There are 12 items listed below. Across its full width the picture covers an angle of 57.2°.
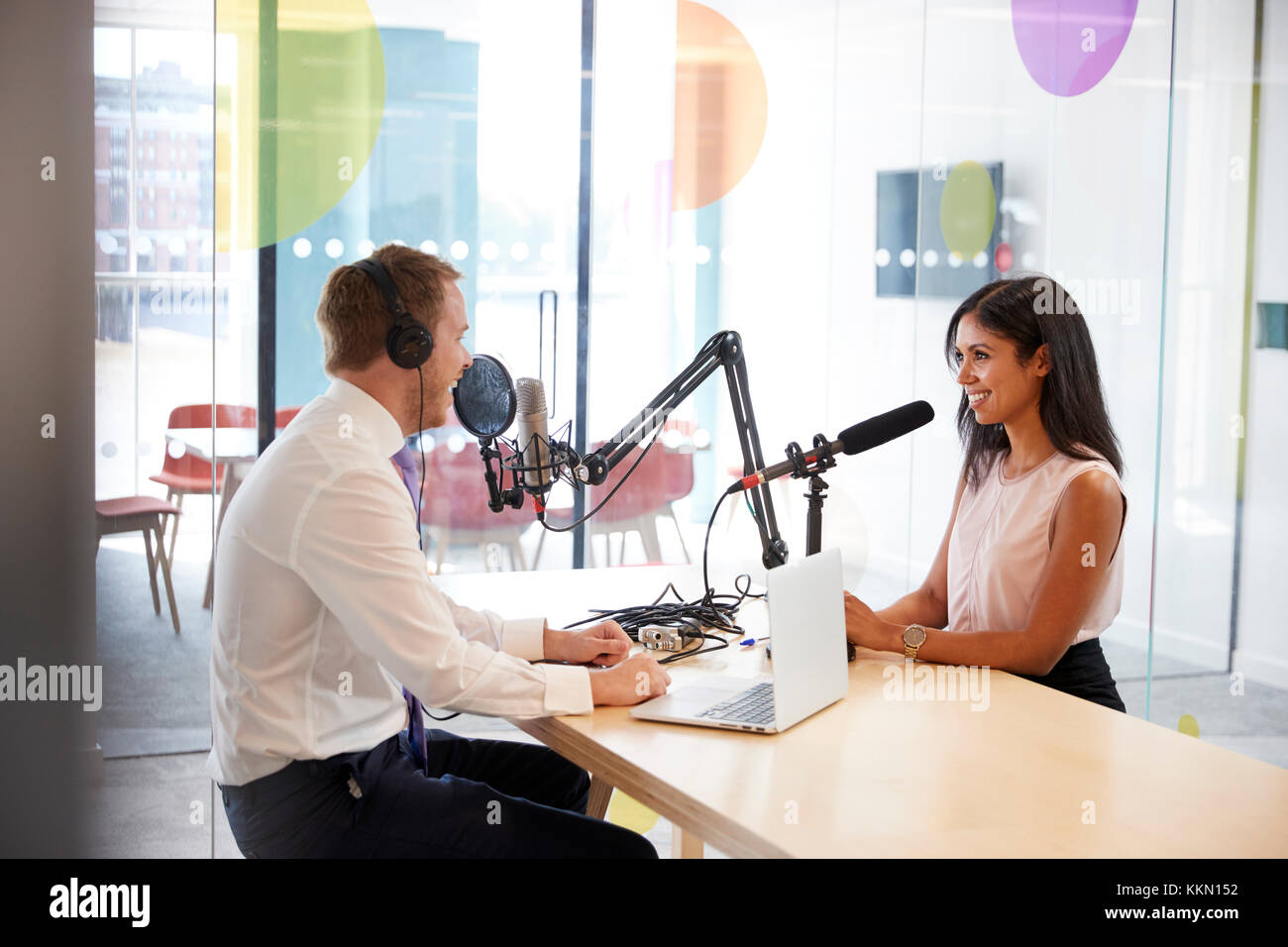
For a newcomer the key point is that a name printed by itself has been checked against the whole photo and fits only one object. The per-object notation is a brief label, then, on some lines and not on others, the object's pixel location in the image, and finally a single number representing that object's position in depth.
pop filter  1.97
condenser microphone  1.98
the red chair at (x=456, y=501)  3.73
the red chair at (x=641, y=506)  3.91
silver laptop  1.56
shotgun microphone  1.84
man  1.59
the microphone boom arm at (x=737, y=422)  1.96
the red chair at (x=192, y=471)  3.48
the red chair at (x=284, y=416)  3.57
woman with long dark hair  1.93
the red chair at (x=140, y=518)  3.42
